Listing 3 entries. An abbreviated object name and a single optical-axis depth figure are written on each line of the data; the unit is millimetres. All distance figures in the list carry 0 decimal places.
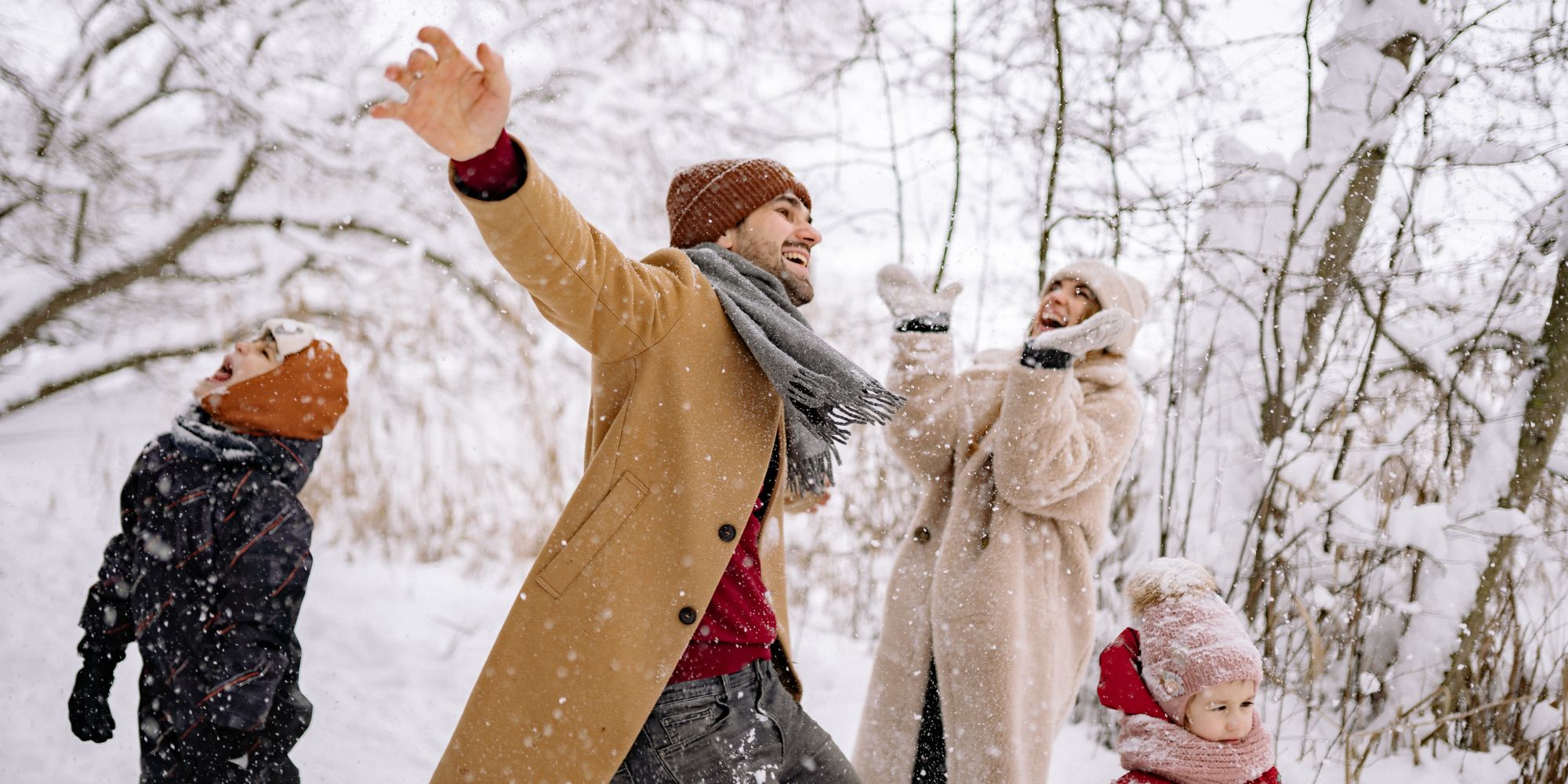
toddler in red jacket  1502
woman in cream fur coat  2090
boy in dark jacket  1895
